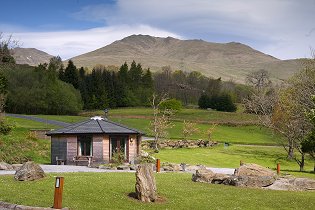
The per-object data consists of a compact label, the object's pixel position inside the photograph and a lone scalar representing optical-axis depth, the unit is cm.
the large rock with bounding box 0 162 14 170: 3453
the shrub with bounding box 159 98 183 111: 11800
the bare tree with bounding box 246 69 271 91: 18064
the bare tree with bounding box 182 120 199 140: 8223
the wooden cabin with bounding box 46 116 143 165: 4584
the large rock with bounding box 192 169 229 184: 2819
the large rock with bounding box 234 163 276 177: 2805
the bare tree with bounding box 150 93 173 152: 6844
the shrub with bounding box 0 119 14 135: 5331
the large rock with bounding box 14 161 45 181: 2441
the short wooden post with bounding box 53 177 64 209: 1726
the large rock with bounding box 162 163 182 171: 3909
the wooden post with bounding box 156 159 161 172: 3547
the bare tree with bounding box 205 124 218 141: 8141
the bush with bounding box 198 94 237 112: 15438
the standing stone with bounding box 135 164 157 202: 2058
